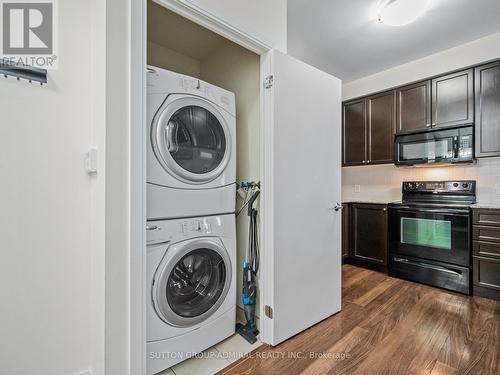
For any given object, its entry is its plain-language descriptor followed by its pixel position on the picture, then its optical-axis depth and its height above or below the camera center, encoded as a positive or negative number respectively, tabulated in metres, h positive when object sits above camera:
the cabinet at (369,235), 3.00 -0.63
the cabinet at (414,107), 2.80 +0.94
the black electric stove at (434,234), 2.45 -0.52
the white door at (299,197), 1.67 -0.08
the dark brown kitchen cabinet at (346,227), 3.30 -0.55
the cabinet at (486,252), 2.26 -0.62
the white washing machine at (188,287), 1.35 -0.63
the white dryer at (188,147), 1.35 +0.25
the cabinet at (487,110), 2.37 +0.75
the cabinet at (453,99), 2.52 +0.93
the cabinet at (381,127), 3.08 +0.77
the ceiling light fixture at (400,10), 1.98 +1.48
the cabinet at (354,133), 3.37 +0.76
